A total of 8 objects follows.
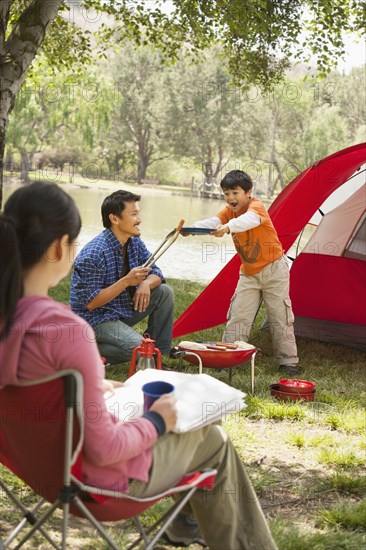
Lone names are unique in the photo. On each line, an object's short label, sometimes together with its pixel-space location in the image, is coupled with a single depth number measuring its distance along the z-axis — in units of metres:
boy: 4.89
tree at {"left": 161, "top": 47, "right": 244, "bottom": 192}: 47.03
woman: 1.69
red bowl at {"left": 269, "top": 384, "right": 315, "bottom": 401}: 4.27
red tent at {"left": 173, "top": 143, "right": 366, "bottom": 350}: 5.52
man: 4.34
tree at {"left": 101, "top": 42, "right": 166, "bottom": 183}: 48.78
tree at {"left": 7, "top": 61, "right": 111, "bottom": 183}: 30.61
